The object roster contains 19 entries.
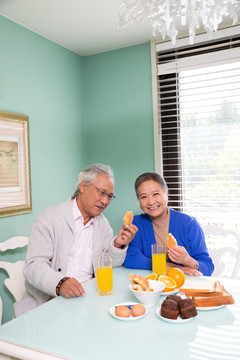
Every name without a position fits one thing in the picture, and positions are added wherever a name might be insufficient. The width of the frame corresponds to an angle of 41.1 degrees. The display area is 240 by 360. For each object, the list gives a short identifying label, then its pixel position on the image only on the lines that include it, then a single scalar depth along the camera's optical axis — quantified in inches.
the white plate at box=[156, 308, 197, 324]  43.4
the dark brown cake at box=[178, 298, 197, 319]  44.1
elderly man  67.6
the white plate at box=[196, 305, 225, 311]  47.4
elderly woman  70.9
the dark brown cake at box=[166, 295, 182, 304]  45.6
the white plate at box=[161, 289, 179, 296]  53.5
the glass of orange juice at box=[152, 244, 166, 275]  61.9
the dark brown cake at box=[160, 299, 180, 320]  44.2
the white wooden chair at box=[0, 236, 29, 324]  79.2
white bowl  48.3
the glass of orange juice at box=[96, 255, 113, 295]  55.3
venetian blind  102.4
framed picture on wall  89.4
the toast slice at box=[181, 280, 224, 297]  49.7
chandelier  52.1
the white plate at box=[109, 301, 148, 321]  44.4
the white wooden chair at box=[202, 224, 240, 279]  78.3
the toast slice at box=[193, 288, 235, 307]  47.9
